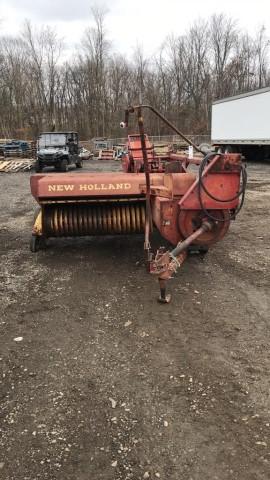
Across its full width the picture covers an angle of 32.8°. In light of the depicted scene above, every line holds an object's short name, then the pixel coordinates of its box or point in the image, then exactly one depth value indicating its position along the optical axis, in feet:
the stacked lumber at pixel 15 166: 72.84
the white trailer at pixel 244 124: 72.02
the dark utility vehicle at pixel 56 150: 66.08
